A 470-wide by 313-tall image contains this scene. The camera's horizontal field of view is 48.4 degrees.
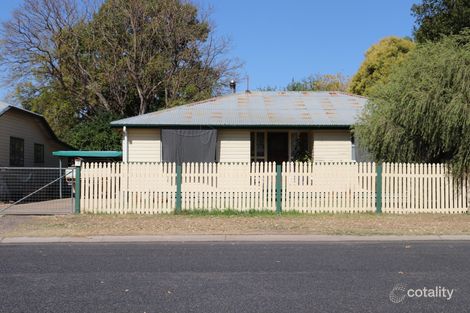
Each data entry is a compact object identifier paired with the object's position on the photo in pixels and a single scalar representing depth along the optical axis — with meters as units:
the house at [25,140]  21.27
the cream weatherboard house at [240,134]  18.77
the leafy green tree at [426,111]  14.25
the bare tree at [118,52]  34.47
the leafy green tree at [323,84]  48.32
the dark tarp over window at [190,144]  18.78
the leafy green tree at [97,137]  32.97
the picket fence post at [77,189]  14.95
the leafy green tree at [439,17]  25.69
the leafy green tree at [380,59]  38.03
